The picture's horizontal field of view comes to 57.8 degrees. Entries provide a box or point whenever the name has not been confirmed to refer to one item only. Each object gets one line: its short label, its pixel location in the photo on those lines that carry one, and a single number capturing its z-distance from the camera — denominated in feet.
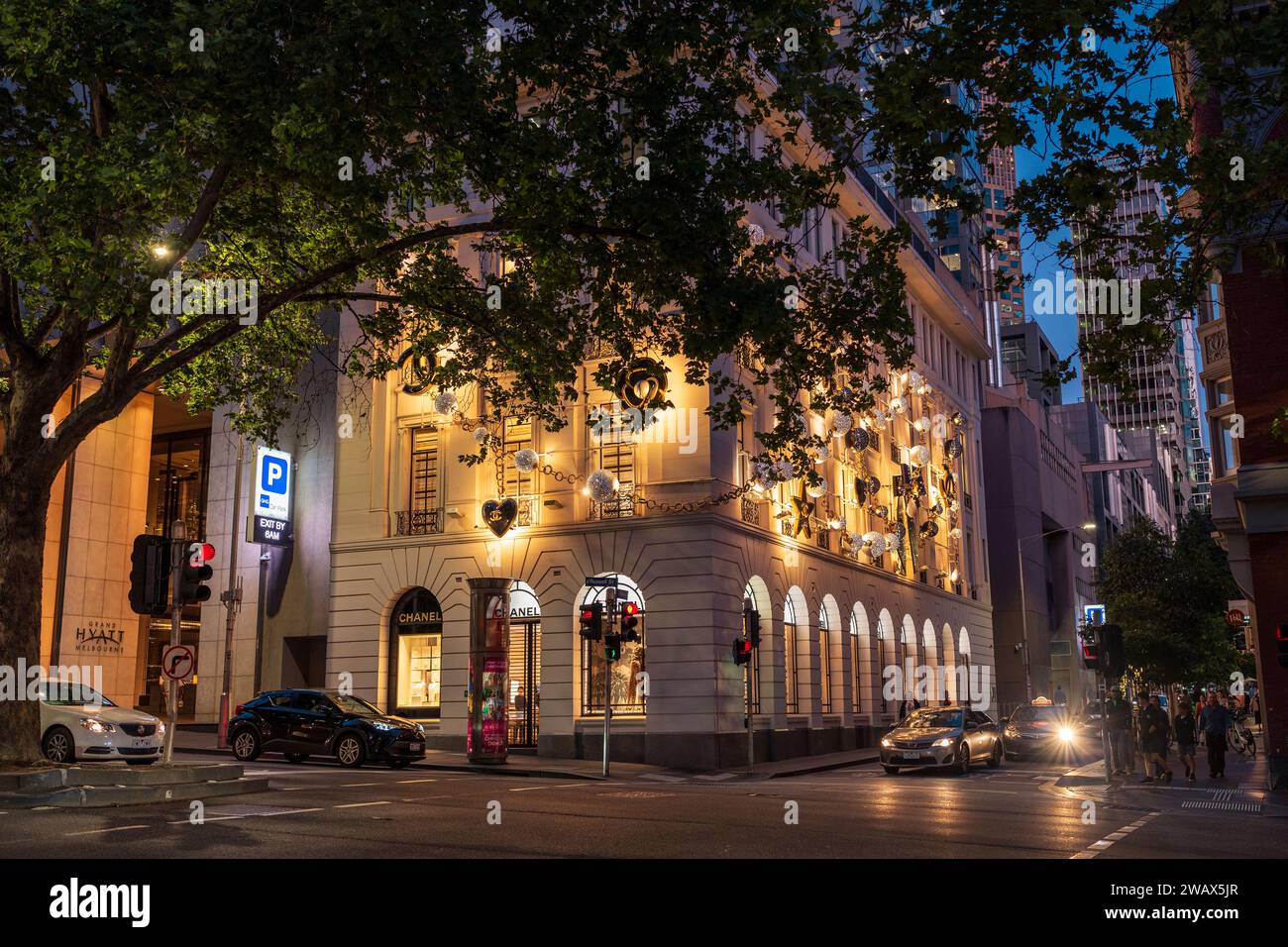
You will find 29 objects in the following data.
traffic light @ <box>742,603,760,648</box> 88.12
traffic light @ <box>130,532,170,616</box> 52.01
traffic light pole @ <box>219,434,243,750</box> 99.66
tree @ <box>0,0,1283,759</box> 40.60
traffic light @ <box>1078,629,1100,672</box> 79.61
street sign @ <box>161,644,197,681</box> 53.31
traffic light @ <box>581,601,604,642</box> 84.45
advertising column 89.15
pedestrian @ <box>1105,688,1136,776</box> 82.74
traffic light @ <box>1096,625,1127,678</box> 77.66
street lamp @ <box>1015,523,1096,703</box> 192.05
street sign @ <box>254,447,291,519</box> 110.83
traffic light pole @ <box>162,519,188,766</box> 52.16
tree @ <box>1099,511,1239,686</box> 168.76
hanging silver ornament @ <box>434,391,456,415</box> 103.81
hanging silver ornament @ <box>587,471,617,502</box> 93.86
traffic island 45.34
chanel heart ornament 102.12
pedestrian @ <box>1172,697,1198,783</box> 86.48
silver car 87.86
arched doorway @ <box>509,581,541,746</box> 102.78
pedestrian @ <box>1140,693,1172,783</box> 79.82
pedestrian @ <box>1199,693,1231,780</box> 88.48
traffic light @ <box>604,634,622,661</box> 83.66
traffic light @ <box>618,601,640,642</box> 82.92
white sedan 66.49
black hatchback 78.74
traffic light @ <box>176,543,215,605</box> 53.01
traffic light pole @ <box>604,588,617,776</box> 82.74
